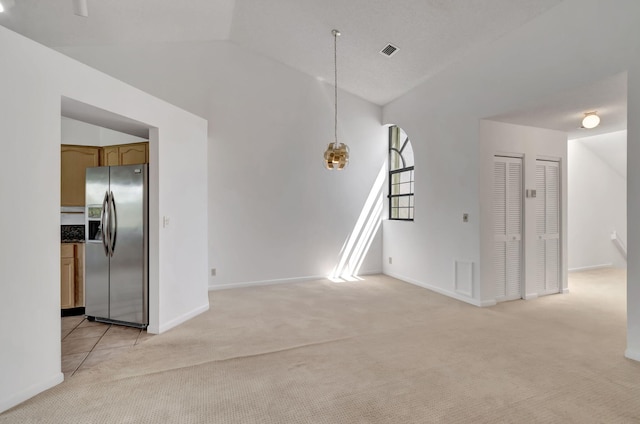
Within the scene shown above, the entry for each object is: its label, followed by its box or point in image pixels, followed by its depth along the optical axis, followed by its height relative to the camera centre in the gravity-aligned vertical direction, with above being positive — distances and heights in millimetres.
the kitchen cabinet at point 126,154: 4109 +759
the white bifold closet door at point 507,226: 4453 -207
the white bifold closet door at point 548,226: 4762 -225
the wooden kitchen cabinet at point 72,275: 3900 -761
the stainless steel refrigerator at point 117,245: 3445 -359
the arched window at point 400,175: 5945 +697
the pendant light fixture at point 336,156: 4094 +708
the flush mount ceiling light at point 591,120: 3787 +1076
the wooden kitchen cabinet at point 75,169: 4266 +581
